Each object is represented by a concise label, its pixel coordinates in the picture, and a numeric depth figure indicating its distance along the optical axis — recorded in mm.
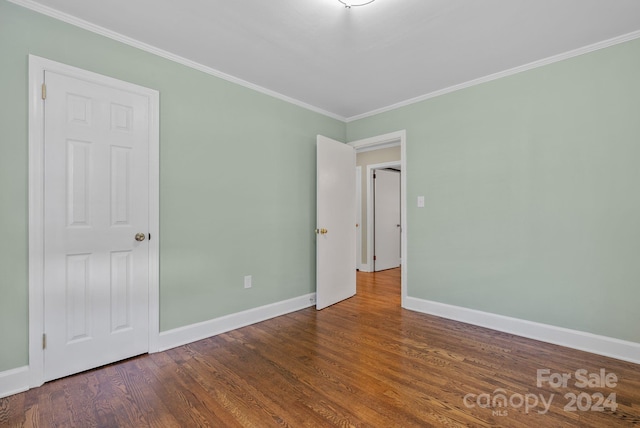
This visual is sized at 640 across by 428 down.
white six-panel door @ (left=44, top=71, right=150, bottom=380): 2062
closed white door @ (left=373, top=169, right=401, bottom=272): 6016
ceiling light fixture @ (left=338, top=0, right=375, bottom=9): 1933
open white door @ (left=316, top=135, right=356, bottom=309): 3629
